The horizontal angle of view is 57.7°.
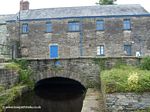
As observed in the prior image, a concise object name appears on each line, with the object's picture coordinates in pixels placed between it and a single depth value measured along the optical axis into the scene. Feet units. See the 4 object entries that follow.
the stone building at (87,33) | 44.32
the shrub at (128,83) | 14.29
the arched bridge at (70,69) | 27.40
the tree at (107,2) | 63.98
